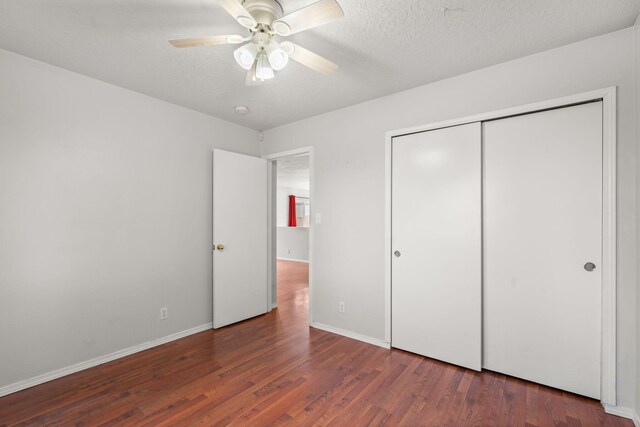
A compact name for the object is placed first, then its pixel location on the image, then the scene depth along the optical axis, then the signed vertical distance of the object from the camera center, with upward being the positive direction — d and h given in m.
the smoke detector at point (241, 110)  3.16 +1.13
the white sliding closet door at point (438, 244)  2.43 -0.26
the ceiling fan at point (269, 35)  1.39 +0.95
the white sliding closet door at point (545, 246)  2.01 -0.23
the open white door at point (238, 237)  3.36 -0.28
